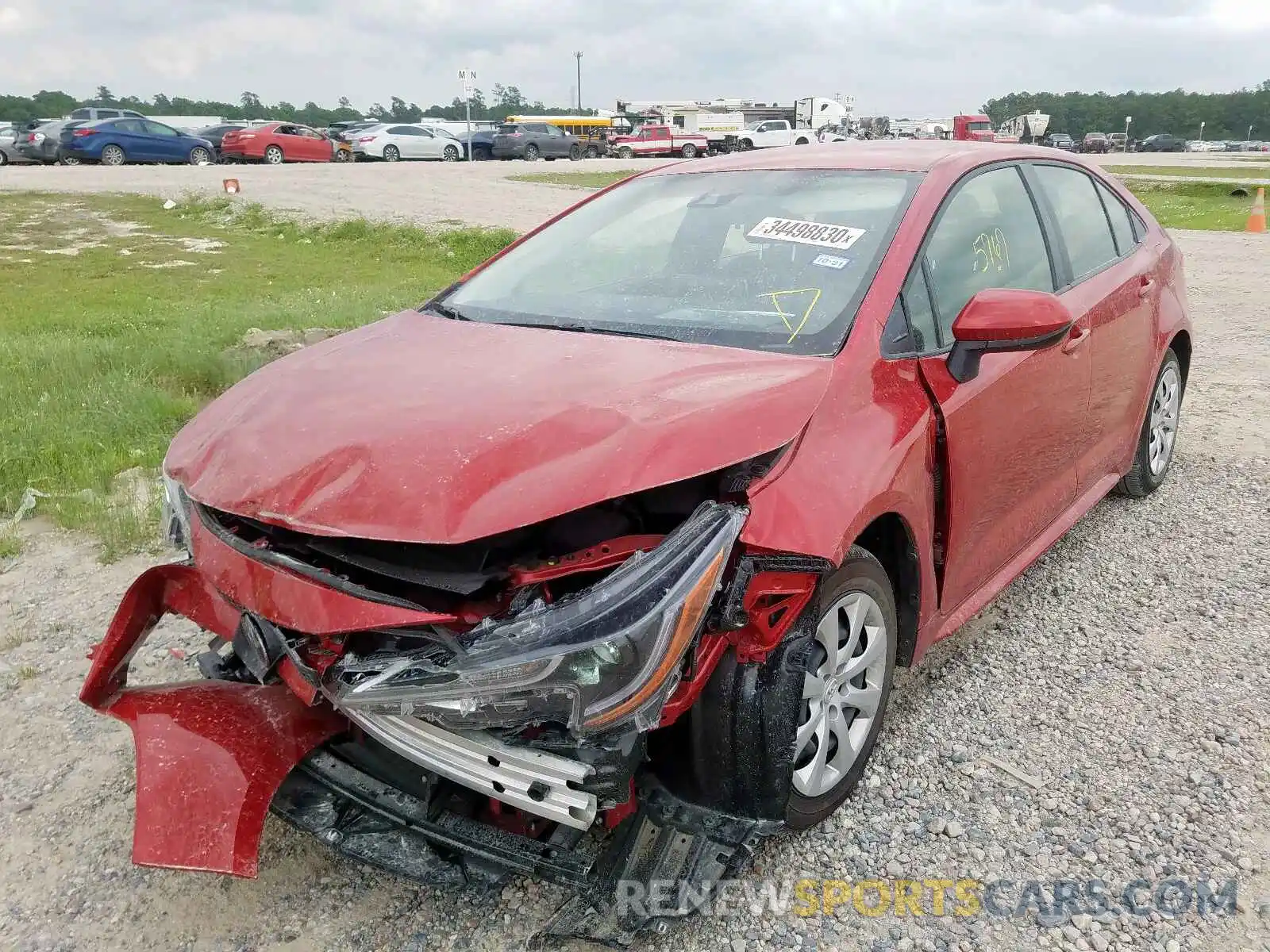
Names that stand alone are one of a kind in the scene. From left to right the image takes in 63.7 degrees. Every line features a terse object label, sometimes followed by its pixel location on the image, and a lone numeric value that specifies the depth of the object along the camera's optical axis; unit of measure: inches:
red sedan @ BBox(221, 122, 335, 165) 1233.4
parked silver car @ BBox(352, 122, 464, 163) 1443.2
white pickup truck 1915.6
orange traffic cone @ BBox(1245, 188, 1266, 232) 669.9
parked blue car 1129.4
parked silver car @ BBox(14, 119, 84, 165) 1133.1
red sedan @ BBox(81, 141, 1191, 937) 81.4
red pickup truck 1752.0
